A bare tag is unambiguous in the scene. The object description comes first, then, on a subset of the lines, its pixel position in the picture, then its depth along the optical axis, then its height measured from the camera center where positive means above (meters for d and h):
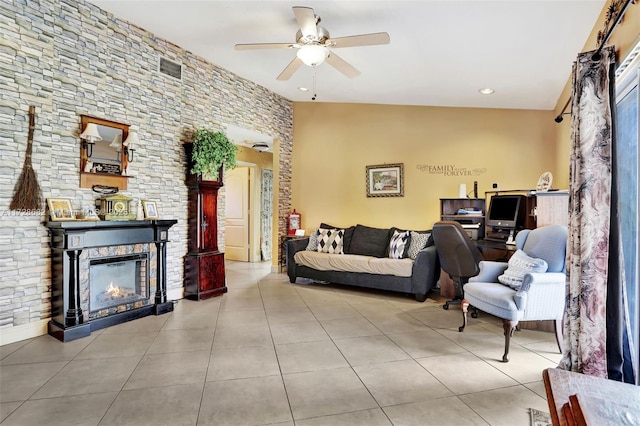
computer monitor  4.39 +0.02
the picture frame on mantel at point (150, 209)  3.94 +0.05
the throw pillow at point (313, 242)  5.69 -0.49
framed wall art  5.70 +0.56
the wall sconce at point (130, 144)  3.73 +0.78
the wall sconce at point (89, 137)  3.35 +0.77
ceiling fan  2.77 +1.51
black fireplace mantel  3.03 -0.50
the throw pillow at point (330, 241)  5.54 -0.47
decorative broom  2.95 +0.23
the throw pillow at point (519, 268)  2.92 -0.49
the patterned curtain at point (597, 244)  2.04 -0.19
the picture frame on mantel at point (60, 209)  3.11 +0.04
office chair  3.67 -0.42
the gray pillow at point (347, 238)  5.59 -0.42
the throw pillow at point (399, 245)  4.90 -0.48
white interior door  7.61 -0.02
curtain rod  1.88 +1.09
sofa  4.54 -0.67
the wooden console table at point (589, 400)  1.03 -0.63
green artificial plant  4.27 +0.79
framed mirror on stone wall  3.41 +0.64
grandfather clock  4.44 -0.35
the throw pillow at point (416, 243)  4.83 -0.45
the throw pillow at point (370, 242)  5.31 -0.46
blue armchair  2.74 -0.64
